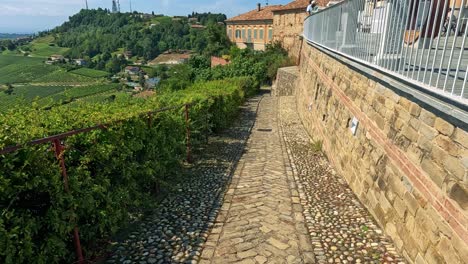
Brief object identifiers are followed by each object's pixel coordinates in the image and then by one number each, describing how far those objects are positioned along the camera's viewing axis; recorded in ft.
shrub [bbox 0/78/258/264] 8.93
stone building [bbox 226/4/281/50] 153.71
